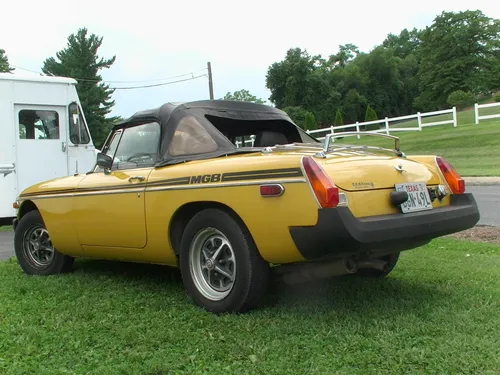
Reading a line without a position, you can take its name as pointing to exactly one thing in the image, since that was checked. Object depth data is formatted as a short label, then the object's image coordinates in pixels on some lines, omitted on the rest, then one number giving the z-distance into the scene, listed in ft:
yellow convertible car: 10.34
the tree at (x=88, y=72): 145.28
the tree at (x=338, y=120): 170.03
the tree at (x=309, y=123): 163.12
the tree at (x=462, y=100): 170.52
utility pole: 122.93
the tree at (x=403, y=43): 334.56
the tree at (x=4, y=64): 168.35
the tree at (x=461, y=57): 228.84
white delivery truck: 31.42
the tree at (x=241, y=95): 223.34
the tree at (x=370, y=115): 154.51
